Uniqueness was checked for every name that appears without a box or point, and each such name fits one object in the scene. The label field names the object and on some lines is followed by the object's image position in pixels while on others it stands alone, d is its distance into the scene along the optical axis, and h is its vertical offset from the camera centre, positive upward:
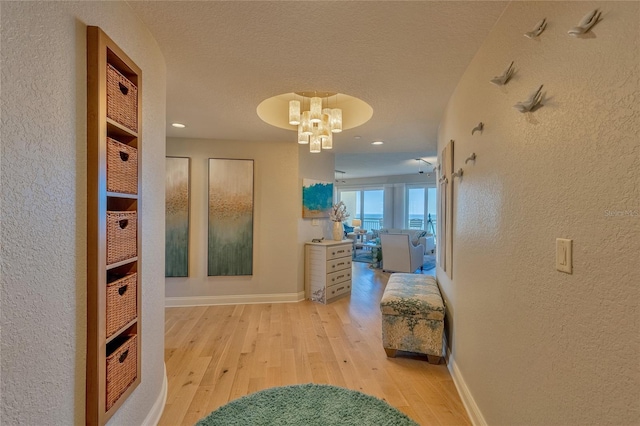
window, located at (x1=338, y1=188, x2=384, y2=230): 10.66 +0.14
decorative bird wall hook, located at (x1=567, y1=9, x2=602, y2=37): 0.83 +0.55
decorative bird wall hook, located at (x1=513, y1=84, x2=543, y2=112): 1.12 +0.43
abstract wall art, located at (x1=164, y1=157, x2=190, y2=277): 3.86 -0.11
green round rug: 1.74 -1.28
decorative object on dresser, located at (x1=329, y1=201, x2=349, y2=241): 4.54 -0.18
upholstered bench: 2.39 -0.96
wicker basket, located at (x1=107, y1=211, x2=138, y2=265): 1.23 -0.14
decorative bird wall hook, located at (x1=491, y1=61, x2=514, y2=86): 1.33 +0.62
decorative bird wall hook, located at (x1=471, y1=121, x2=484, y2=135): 1.69 +0.49
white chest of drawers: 4.11 -0.90
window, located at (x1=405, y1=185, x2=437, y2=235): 9.20 +0.05
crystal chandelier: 2.69 +0.83
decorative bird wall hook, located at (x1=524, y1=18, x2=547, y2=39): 1.09 +0.69
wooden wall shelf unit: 1.11 -0.09
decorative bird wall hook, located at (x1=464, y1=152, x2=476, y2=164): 1.82 +0.34
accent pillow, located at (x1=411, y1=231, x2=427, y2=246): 6.42 -0.63
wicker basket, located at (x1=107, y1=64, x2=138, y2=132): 1.22 +0.48
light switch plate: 0.96 -0.15
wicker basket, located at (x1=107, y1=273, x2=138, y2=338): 1.23 -0.44
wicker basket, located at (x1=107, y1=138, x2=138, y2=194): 1.22 +0.17
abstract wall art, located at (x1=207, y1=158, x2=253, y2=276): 3.97 -0.14
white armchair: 6.01 -0.94
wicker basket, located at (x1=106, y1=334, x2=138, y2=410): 1.23 -0.74
